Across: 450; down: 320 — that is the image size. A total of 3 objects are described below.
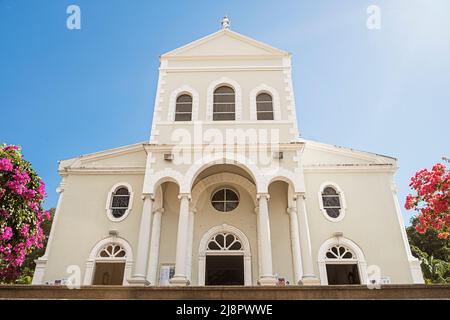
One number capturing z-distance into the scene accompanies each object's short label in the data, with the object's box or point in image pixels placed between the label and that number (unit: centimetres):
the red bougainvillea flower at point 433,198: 1039
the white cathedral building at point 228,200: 1323
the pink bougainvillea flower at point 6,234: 1000
